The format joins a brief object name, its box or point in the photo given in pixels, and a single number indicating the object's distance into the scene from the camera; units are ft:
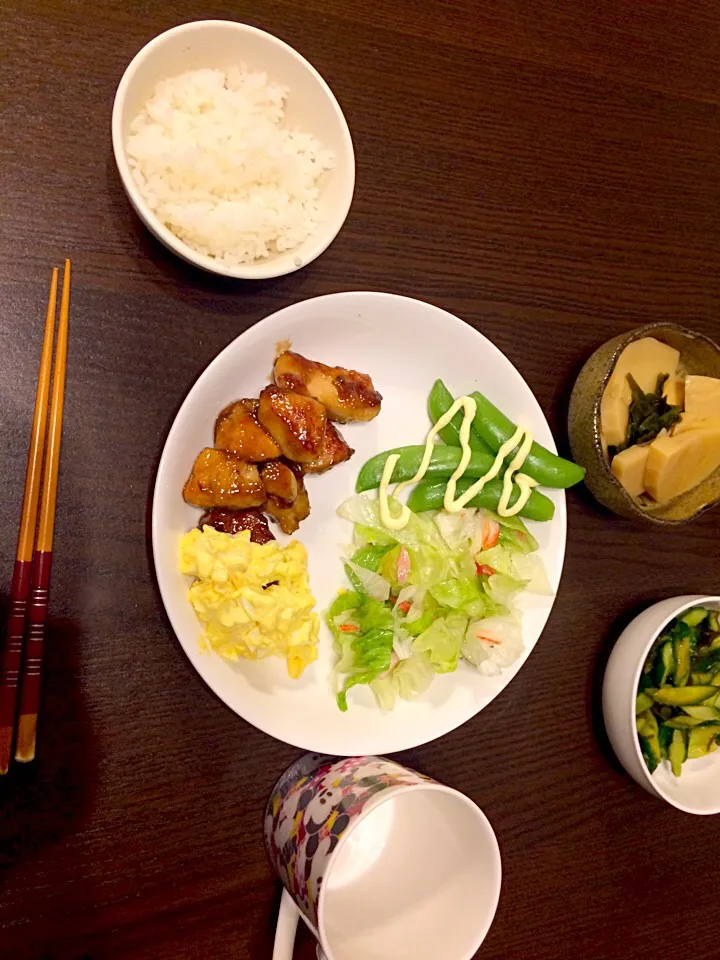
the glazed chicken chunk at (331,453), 1.43
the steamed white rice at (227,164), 1.33
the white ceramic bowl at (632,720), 1.55
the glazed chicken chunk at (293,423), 1.40
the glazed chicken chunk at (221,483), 1.38
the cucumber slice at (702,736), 1.59
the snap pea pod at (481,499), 1.53
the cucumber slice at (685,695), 1.56
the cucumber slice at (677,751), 1.58
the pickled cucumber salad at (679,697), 1.57
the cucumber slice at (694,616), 1.61
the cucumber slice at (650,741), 1.58
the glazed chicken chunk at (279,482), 1.41
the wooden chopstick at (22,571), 1.28
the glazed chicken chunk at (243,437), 1.41
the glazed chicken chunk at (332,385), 1.43
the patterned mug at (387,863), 1.27
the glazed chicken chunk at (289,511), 1.42
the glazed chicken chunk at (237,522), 1.41
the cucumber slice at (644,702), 1.61
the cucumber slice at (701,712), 1.57
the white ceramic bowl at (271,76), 1.28
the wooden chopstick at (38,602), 1.29
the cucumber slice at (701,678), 1.59
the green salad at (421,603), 1.47
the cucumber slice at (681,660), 1.59
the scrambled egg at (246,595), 1.34
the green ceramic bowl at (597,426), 1.53
